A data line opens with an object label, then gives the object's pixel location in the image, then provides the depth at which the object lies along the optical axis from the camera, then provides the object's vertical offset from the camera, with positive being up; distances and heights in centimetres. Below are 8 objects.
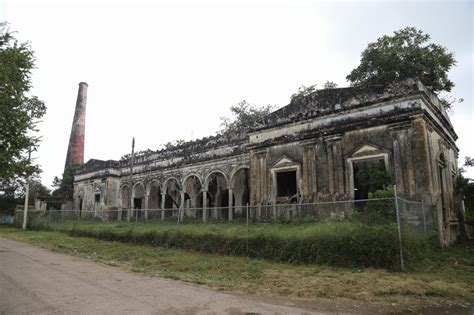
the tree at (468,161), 1715 +219
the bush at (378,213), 900 -21
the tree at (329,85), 2620 +938
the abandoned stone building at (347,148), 1173 +240
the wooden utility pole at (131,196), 2359 +75
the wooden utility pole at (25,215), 2525 -57
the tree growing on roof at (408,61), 1973 +855
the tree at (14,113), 1165 +344
